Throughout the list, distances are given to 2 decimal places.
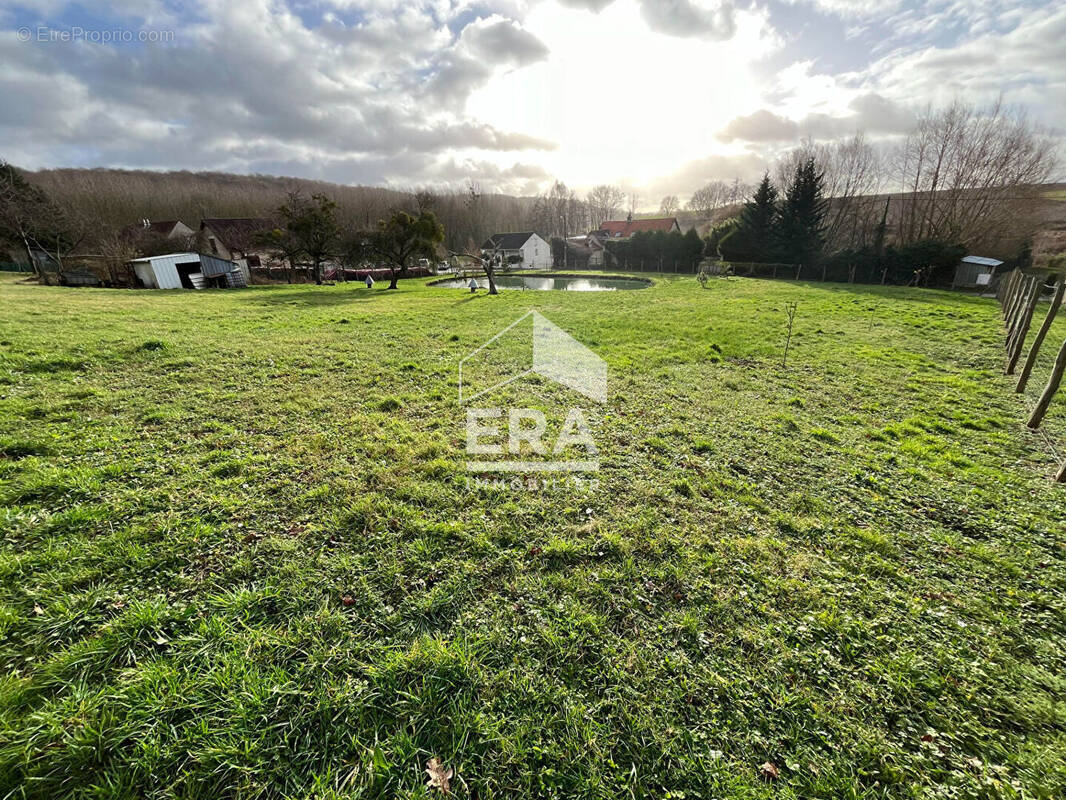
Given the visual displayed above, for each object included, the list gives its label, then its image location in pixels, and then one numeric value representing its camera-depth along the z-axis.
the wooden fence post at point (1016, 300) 10.51
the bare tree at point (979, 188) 28.69
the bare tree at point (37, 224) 24.75
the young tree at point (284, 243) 27.32
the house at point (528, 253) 54.31
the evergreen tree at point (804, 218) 32.22
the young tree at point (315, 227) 26.61
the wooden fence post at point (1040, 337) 6.50
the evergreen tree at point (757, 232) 34.03
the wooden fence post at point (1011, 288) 12.90
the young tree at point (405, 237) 25.23
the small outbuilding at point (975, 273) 24.92
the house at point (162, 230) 38.25
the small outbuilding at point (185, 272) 23.86
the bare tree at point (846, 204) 38.38
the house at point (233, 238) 38.28
